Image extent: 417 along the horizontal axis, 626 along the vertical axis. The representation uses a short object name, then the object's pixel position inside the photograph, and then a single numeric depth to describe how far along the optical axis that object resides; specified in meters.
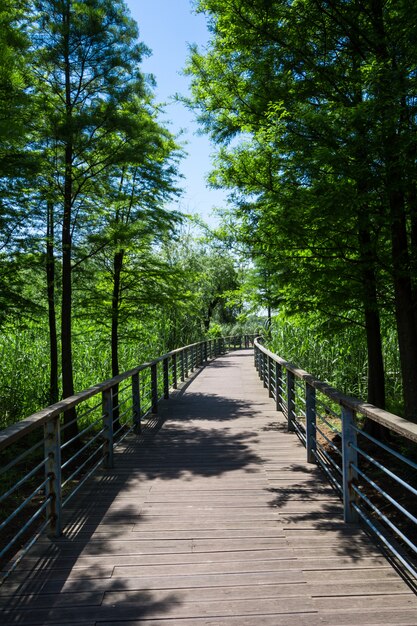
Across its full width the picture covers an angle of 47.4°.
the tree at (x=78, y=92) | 7.96
